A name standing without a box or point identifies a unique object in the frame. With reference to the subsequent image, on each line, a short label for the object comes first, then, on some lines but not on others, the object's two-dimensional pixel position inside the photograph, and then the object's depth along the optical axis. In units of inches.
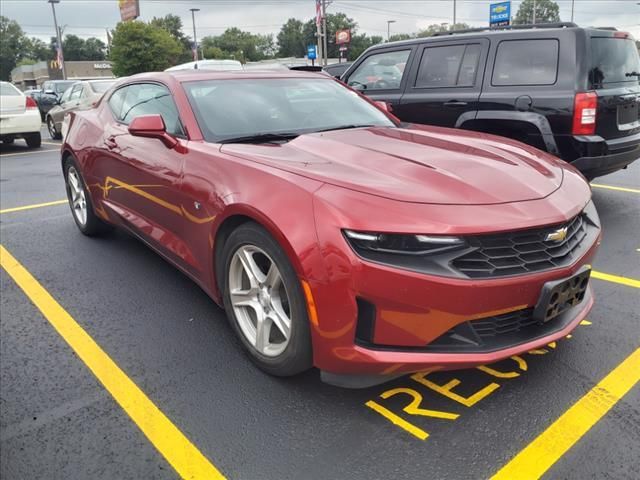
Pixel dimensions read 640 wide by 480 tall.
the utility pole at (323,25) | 1208.2
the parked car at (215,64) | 586.9
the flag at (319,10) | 1172.1
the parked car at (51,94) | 724.2
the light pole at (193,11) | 2344.0
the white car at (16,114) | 461.1
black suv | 192.2
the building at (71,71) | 3714.1
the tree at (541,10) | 4585.1
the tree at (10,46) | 4540.6
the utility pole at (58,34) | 1732.3
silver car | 483.5
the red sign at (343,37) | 1787.6
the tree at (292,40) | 4471.0
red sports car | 85.3
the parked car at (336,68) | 533.9
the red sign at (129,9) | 1956.2
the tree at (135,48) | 1718.8
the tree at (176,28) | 3688.5
